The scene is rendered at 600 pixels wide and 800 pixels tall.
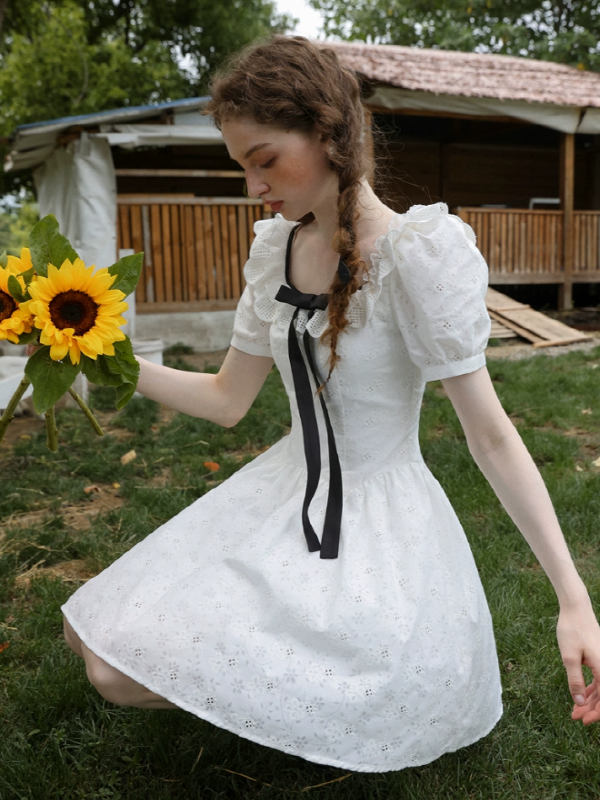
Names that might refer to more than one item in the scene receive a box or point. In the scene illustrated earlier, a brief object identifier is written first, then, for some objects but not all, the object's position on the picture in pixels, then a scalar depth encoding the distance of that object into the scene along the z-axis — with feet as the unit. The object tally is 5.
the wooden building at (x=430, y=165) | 28.22
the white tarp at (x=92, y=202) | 26.09
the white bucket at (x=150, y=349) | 19.99
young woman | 4.58
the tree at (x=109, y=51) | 60.64
